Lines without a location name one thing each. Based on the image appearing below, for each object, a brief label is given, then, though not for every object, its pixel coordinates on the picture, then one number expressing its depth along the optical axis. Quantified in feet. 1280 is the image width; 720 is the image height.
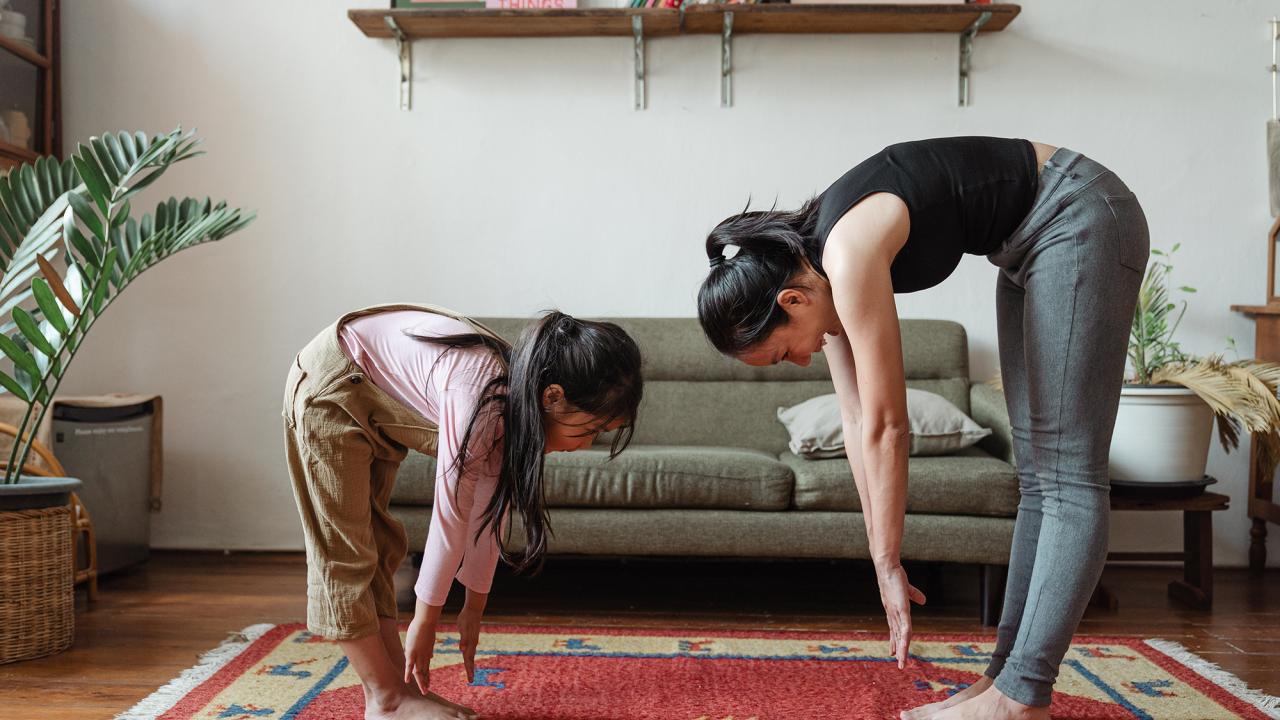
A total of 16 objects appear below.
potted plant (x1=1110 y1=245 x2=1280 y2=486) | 7.46
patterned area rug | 5.31
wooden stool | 7.68
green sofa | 7.14
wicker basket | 6.12
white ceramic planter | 7.68
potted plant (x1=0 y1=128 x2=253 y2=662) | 6.17
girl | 4.24
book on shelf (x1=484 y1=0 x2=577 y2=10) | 9.53
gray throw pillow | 7.72
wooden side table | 9.12
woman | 3.96
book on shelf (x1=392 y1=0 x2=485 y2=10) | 9.55
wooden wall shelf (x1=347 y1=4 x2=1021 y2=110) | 9.23
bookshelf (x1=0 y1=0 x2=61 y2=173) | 9.12
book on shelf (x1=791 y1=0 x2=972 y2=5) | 9.20
